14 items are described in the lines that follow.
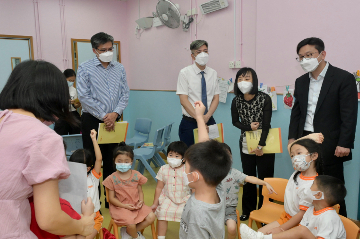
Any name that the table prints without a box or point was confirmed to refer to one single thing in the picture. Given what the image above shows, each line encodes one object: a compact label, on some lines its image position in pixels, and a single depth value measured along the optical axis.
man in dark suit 2.07
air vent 3.58
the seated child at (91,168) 2.17
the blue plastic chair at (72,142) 3.36
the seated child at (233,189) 2.04
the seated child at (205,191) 1.25
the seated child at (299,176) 1.84
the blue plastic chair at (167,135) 3.97
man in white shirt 2.84
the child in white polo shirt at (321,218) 1.54
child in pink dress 2.18
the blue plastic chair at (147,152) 3.59
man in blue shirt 2.65
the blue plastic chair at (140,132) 4.26
